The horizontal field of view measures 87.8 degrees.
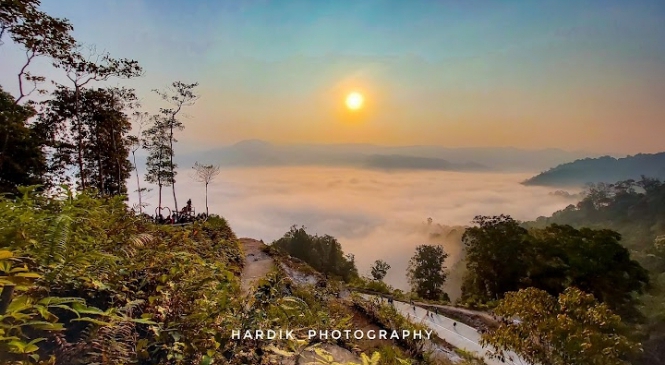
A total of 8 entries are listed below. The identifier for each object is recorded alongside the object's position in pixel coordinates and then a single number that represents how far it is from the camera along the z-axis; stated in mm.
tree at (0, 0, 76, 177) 9605
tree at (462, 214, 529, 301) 22562
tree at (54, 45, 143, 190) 14016
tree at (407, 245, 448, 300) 31500
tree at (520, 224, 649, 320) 18547
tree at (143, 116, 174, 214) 21281
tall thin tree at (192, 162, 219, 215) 23172
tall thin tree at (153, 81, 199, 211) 20469
